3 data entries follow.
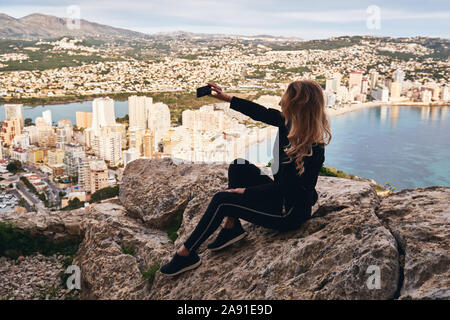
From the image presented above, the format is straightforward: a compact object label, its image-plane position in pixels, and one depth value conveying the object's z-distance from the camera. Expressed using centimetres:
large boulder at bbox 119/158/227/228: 288
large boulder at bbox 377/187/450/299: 125
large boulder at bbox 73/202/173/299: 225
